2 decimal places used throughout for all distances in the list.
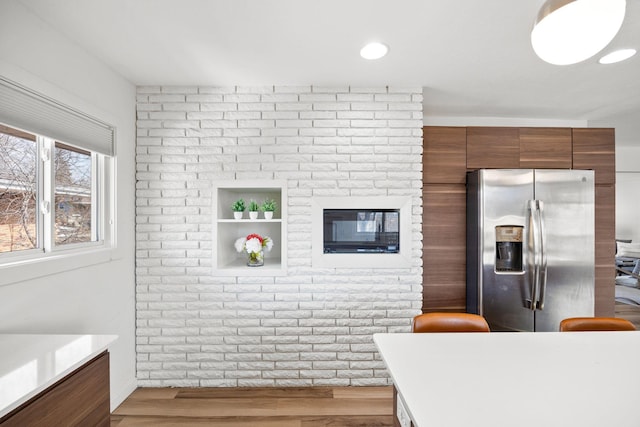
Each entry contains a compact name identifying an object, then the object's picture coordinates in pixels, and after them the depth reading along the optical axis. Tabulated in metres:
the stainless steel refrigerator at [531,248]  2.61
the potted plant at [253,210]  2.54
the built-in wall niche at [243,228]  2.47
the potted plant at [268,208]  2.54
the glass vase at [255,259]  2.54
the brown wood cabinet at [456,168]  2.89
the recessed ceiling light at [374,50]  1.89
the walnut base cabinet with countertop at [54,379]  1.00
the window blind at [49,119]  1.45
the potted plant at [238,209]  2.54
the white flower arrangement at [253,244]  2.51
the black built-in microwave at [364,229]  2.51
